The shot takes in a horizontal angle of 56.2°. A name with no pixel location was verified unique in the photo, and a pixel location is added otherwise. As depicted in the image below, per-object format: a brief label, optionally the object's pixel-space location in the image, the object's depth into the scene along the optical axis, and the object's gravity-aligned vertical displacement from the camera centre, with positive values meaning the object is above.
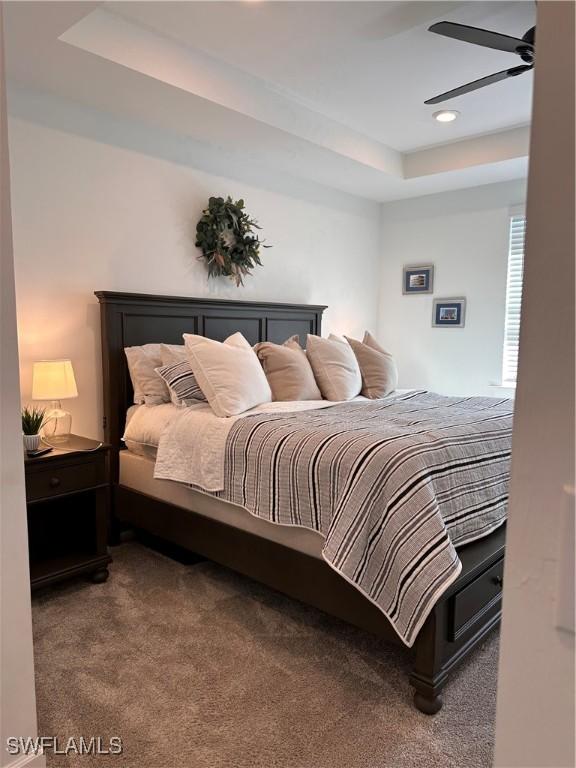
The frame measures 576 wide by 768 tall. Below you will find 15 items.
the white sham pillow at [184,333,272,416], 2.77 -0.31
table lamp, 2.73 -0.37
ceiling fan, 2.16 +1.16
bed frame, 1.85 -1.00
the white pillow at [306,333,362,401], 3.40 -0.31
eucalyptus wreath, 3.72 +0.55
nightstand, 2.50 -1.06
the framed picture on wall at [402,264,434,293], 5.08 +0.40
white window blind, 4.54 +0.19
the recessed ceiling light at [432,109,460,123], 3.60 +1.38
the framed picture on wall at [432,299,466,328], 4.89 +0.07
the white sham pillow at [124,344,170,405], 3.14 -0.35
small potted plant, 2.53 -0.54
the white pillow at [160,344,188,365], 3.06 -0.21
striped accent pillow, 2.95 -0.37
